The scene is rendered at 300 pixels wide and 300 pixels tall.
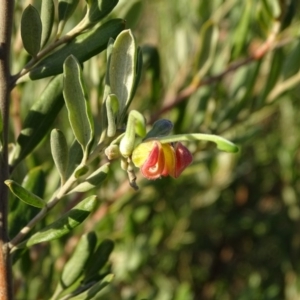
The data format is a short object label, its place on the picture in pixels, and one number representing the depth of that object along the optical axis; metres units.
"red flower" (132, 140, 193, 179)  0.26
